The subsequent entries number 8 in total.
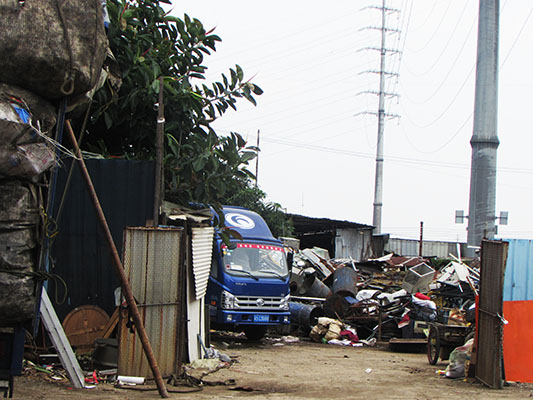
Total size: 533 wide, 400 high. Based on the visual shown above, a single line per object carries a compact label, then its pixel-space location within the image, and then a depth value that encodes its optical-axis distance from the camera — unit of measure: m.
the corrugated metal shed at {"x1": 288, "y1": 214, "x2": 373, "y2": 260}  41.84
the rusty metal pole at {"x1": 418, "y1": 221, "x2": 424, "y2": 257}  35.83
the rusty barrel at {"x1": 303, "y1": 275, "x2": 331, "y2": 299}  22.02
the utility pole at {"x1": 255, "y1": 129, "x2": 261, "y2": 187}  54.36
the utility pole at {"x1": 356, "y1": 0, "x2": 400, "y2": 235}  49.47
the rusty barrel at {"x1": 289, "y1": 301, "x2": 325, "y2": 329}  19.42
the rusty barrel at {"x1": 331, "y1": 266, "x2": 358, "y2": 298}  20.97
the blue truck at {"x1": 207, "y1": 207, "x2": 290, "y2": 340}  16.25
